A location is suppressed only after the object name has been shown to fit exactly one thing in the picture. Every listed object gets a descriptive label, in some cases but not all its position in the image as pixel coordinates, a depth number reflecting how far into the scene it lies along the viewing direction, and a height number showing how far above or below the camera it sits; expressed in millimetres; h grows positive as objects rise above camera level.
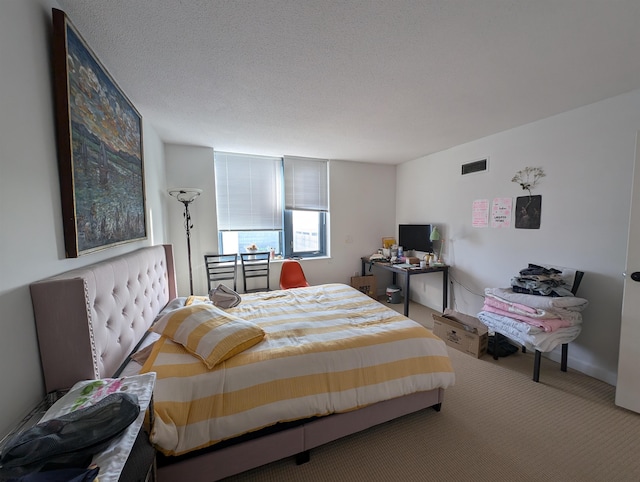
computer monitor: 3832 -229
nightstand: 686 -649
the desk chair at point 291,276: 3539 -751
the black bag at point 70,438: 603 -576
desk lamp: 3639 -223
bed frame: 1018 -599
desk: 3311 -676
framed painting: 1108 +423
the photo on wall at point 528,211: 2572 +117
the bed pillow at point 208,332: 1425 -679
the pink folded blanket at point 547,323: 2084 -862
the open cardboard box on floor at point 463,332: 2609 -1206
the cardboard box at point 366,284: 4281 -1054
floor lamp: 2734 +347
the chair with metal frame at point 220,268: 3451 -617
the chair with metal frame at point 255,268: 3598 -652
